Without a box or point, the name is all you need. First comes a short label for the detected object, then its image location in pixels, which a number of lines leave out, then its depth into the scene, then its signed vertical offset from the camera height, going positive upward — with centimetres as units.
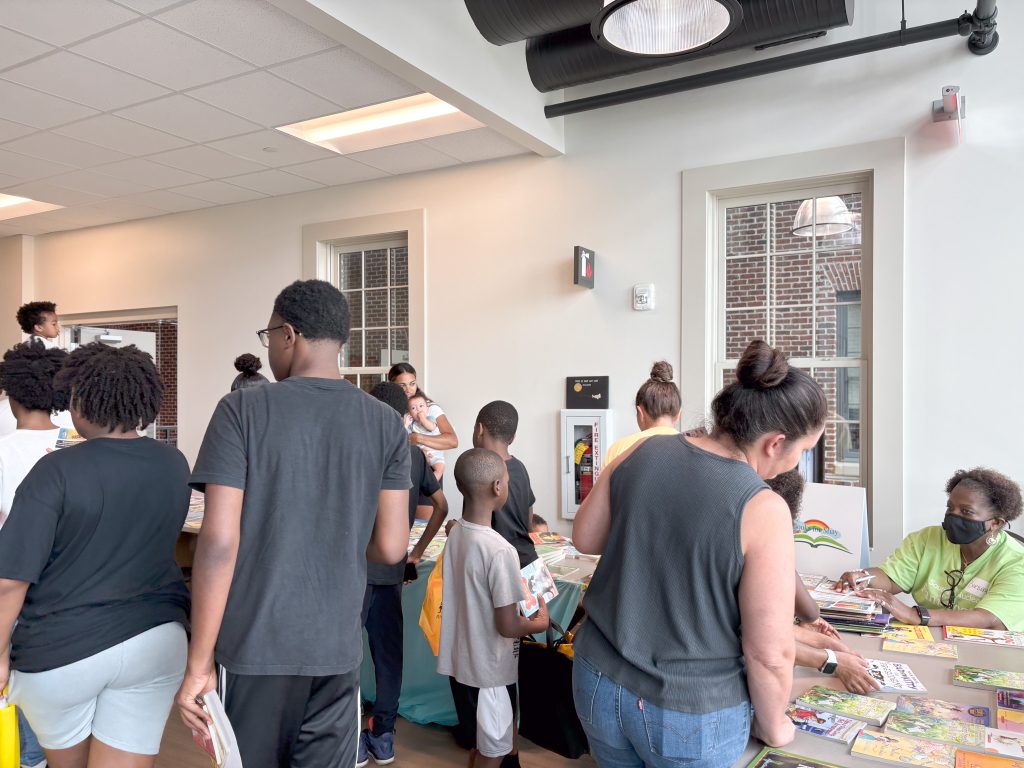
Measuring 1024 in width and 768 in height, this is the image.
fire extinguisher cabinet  473 -56
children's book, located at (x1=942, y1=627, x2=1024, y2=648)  229 -86
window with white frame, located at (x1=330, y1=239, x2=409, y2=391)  577 +52
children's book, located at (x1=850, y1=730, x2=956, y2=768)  148 -80
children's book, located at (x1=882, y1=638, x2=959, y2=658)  217 -85
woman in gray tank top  128 -40
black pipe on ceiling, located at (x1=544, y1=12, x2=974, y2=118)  361 +165
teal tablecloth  331 -144
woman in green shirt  250 -74
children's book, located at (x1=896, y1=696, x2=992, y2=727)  171 -82
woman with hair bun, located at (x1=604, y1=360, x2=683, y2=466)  309 -16
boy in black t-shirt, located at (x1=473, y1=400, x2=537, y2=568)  303 -46
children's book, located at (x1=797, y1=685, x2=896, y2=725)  169 -81
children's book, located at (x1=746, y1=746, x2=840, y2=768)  145 -79
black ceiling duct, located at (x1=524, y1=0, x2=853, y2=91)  345 +168
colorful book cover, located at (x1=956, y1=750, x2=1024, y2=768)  147 -80
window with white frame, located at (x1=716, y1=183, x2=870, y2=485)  414 +43
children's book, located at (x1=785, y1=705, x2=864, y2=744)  158 -80
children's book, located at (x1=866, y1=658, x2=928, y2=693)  188 -83
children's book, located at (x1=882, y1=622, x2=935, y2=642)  234 -87
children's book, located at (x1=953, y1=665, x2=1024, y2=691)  191 -83
